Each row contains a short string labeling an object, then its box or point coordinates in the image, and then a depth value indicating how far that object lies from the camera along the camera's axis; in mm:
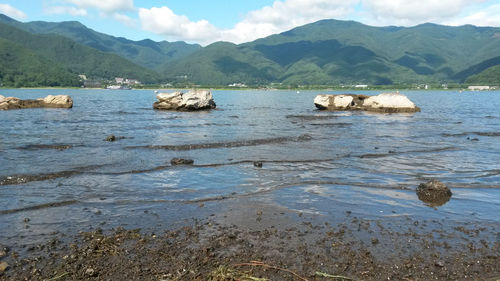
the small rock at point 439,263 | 7117
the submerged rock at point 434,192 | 11586
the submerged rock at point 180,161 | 17000
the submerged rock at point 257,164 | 16531
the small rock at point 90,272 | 6671
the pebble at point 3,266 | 6788
